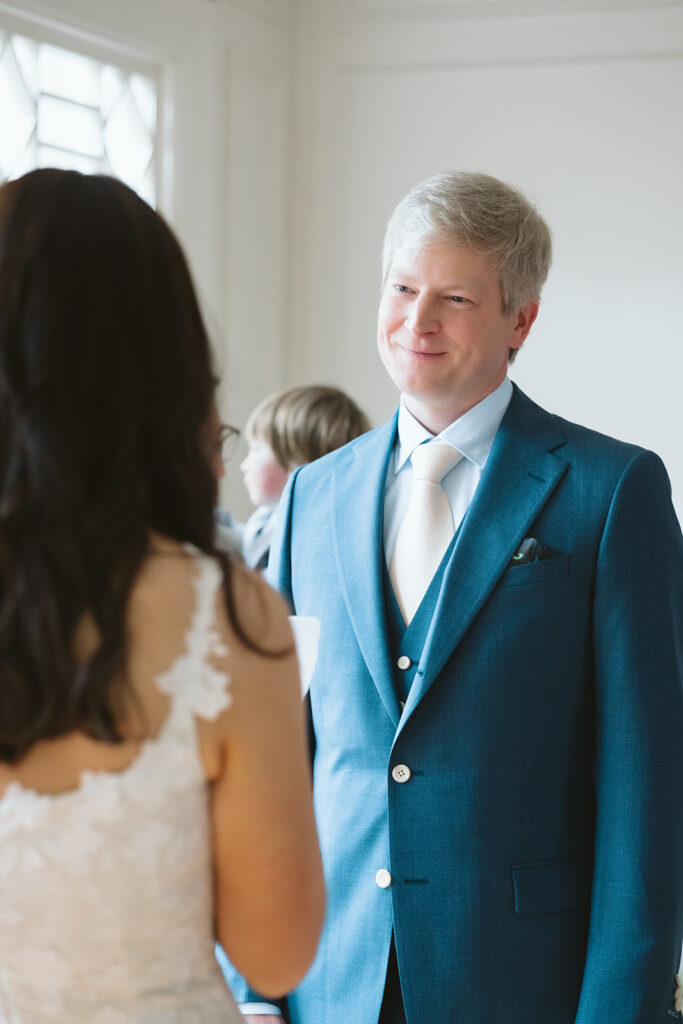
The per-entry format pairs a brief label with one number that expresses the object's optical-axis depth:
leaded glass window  3.83
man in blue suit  2.40
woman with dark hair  1.94
